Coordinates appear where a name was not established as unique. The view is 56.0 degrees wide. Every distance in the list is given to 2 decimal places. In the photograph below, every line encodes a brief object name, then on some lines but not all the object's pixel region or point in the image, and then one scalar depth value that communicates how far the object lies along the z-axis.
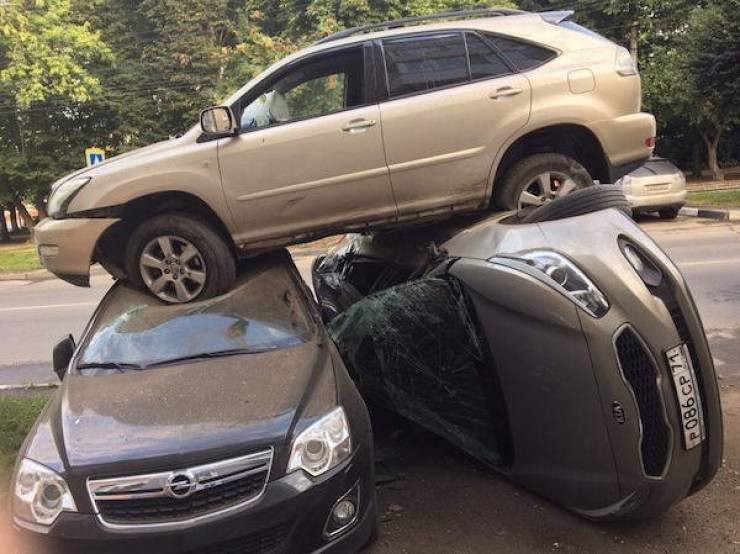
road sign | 16.17
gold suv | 4.59
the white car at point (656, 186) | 13.41
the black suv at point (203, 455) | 2.67
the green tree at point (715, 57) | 15.29
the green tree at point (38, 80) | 22.70
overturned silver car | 3.02
